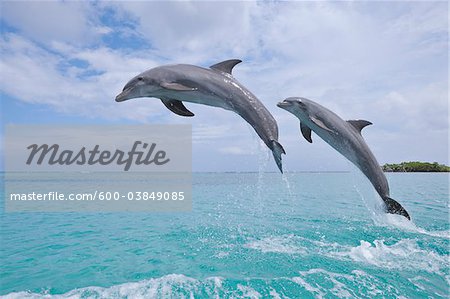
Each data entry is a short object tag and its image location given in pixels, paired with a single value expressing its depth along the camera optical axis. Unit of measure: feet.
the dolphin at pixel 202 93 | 18.26
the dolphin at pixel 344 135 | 21.52
